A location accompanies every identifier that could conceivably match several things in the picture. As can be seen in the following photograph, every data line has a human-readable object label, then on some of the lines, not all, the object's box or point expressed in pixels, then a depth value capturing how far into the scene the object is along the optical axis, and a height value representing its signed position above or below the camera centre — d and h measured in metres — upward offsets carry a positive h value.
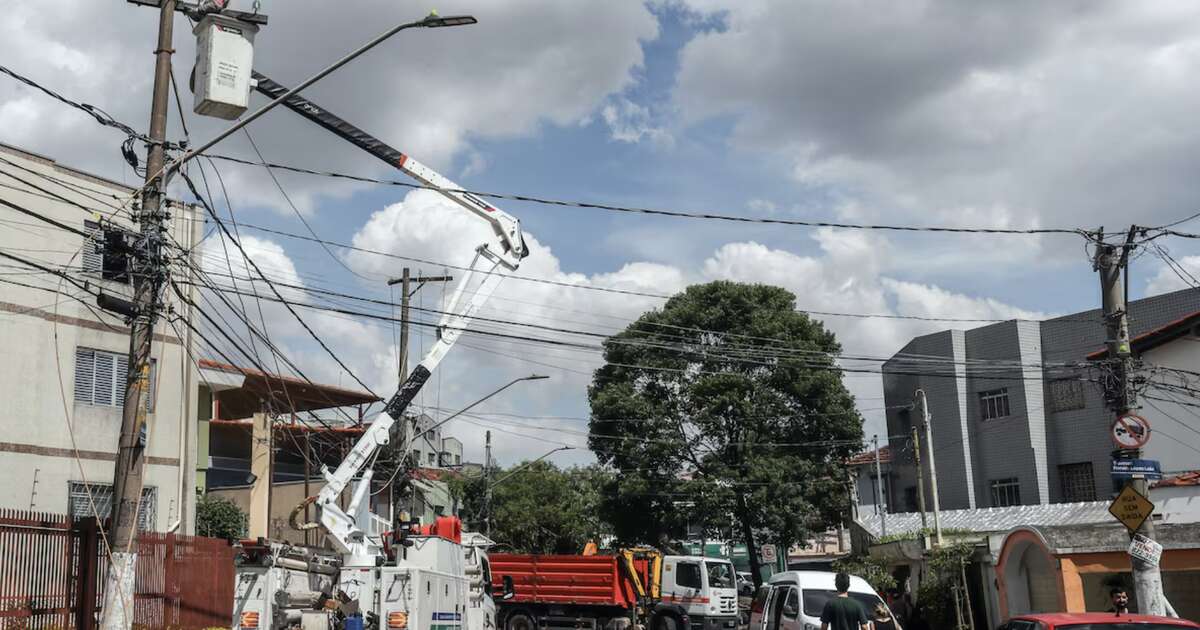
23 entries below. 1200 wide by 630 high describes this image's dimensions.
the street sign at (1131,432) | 17.56 +1.19
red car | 11.63 -1.20
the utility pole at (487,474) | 42.94 +2.18
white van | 17.91 -1.33
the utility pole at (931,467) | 30.67 +1.41
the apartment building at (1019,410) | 40.62 +3.91
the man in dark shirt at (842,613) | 12.68 -1.10
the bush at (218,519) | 36.34 +0.60
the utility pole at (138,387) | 12.86 +1.80
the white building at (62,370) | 23.36 +3.74
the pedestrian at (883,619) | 14.59 -1.37
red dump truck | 28.53 -1.78
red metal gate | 14.32 -0.51
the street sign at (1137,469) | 17.34 +0.59
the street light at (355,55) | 12.94 +5.67
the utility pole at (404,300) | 30.88 +6.82
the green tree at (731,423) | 41.16 +3.71
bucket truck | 14.59 -0.28
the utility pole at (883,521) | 43.34 -0.22
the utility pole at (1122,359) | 17.03 +2.44
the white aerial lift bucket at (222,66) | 13.59 +5.78
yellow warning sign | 17.03 -0.02
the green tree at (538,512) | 54.22 +0.72
